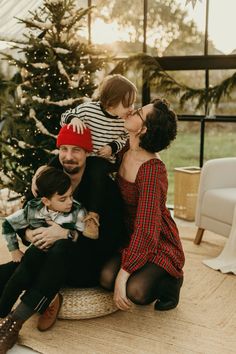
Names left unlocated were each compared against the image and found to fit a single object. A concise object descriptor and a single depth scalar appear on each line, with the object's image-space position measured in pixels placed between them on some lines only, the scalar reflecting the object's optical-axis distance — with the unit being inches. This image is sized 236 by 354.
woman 85.4
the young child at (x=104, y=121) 91.7
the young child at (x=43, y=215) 88.6
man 81.5
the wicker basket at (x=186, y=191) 169.6
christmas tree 152.1
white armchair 128.4
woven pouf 91.0
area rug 82.5
